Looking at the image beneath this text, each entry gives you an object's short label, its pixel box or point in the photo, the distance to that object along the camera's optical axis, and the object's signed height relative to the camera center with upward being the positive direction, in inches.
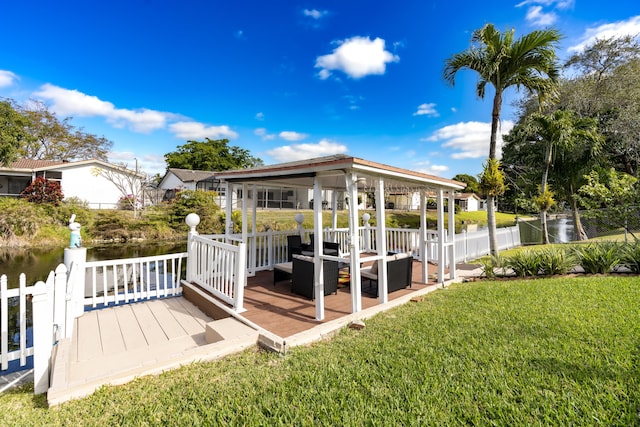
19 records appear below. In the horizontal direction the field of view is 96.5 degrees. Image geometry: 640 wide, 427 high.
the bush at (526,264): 246.5 -39.5
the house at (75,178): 844.0 +151.1
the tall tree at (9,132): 593.3 +202.6
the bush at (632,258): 230.5 -33.3
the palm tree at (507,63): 277.1 +159.8
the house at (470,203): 1825.3 +112.9
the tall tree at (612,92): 577.3 +267.0
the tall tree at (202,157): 1512.1 +358.9
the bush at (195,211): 750.1 +33.8
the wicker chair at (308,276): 188.9 -37.6
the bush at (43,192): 721.0 +87.5
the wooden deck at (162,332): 102.7 -54.7
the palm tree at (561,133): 509.4 +157.4
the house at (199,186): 1083.3 +148.3
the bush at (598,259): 235.1 -34.5
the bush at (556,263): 241.9 -37.6
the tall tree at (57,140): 1100.5 +356.1
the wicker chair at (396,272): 204.1 -37.6
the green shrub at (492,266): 252.1 -42.3
